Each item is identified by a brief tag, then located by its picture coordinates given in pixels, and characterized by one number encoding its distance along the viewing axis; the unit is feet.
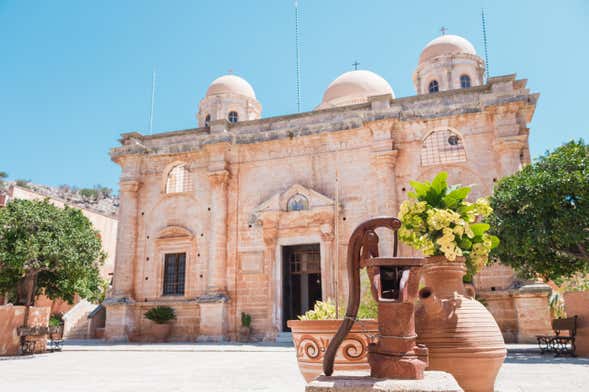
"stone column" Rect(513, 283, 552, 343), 46.96
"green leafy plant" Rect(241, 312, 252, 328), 57.21
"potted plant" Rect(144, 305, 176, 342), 59.52
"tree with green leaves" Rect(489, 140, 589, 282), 35.68
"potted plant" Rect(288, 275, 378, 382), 15.16
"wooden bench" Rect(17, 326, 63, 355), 42.57
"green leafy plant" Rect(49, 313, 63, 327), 72.06
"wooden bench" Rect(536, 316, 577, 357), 35.88
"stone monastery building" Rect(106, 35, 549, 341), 54.75
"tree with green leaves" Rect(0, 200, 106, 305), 47.19
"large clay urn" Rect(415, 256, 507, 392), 13.99
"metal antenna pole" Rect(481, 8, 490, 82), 76.65
